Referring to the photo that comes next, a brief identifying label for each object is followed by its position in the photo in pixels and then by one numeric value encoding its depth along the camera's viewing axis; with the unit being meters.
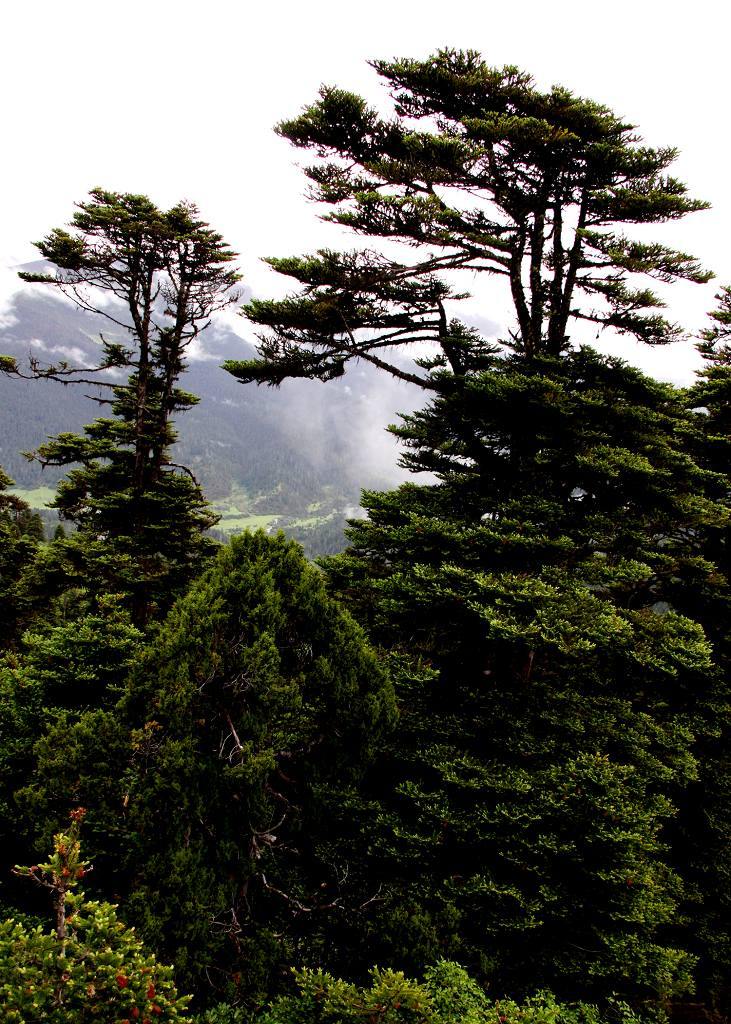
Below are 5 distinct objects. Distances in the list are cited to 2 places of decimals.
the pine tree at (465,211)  8.82
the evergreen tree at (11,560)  19.47
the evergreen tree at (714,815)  11.69
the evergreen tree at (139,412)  16.22
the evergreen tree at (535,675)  7.05
